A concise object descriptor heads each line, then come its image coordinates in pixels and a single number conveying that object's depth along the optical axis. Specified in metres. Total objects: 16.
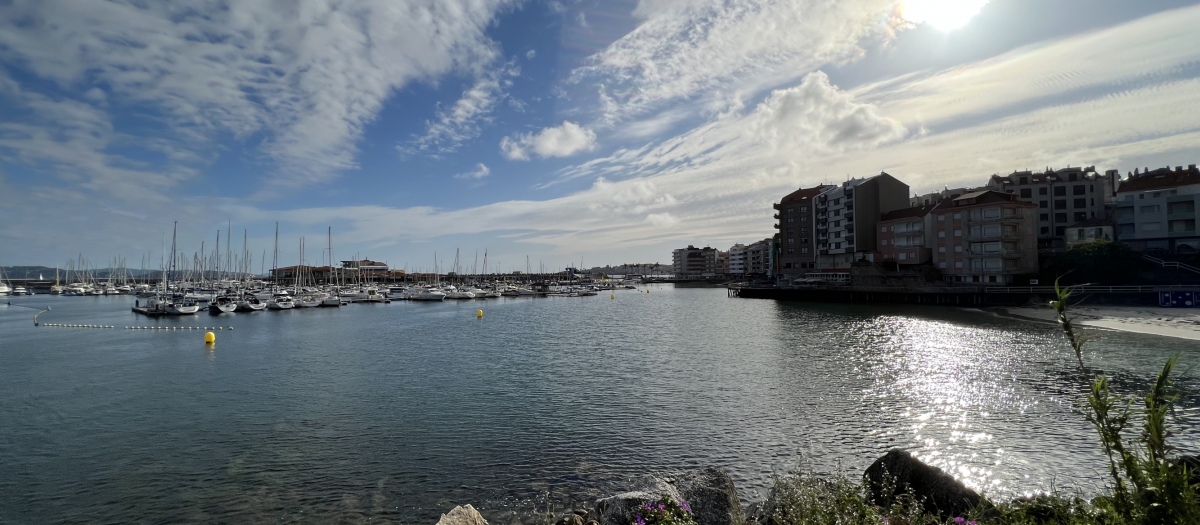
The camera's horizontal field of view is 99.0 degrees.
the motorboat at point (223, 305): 66.00
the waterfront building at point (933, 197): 87.12
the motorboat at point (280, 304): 73.38
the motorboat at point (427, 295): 99.06
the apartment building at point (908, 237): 72.62
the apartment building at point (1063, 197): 72.88
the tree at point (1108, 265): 53.22
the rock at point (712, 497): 9.02
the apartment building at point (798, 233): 99.75
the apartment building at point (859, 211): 83.94
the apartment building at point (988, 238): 62.09
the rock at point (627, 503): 8.73
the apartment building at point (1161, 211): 56.97
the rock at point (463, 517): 8.57
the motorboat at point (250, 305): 69.69
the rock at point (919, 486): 9.12
